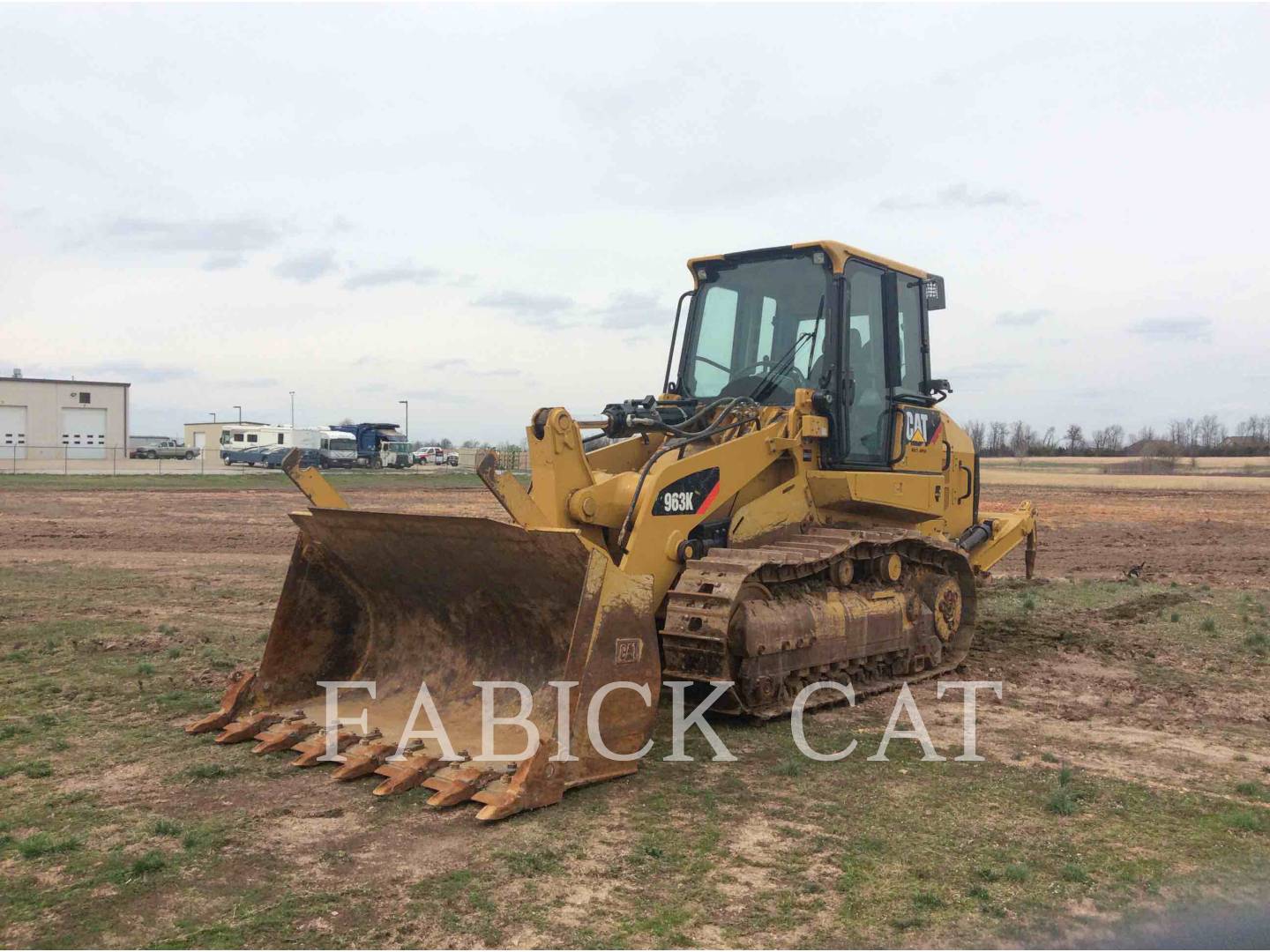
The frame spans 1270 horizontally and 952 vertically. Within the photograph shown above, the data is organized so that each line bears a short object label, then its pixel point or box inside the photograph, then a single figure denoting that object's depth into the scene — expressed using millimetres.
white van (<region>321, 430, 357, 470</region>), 57781
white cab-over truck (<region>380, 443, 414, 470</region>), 60812
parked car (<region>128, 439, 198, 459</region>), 74225
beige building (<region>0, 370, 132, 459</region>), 69938
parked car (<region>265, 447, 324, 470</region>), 57494
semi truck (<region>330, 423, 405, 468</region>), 63406
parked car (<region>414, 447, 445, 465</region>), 67188
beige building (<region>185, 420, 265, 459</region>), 72931
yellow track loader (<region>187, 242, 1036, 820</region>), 6066
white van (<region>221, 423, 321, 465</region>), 63688
